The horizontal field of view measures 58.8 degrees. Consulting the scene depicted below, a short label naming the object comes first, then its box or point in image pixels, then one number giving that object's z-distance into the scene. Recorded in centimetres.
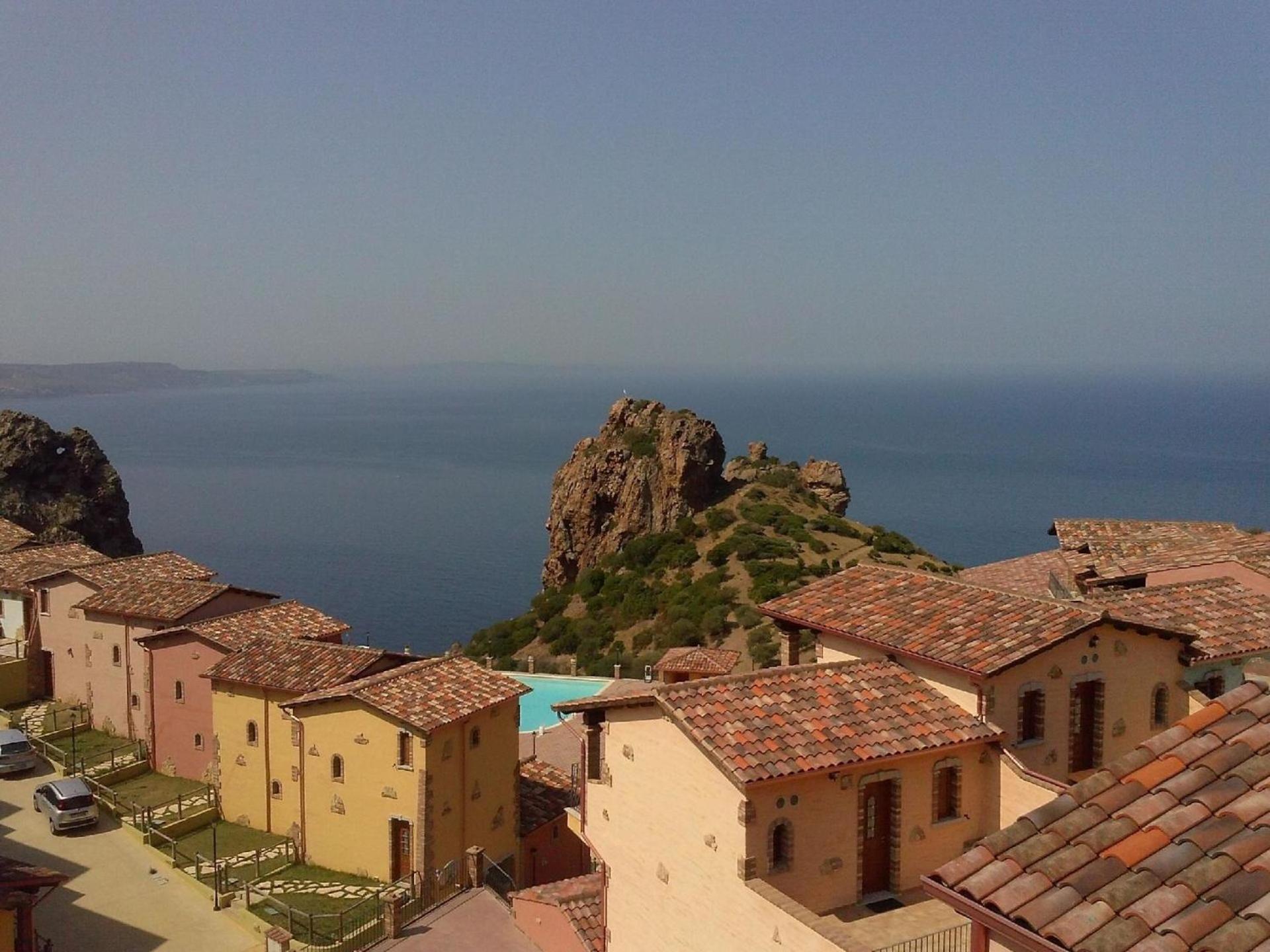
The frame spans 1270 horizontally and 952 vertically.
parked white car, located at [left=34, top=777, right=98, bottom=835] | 2409
